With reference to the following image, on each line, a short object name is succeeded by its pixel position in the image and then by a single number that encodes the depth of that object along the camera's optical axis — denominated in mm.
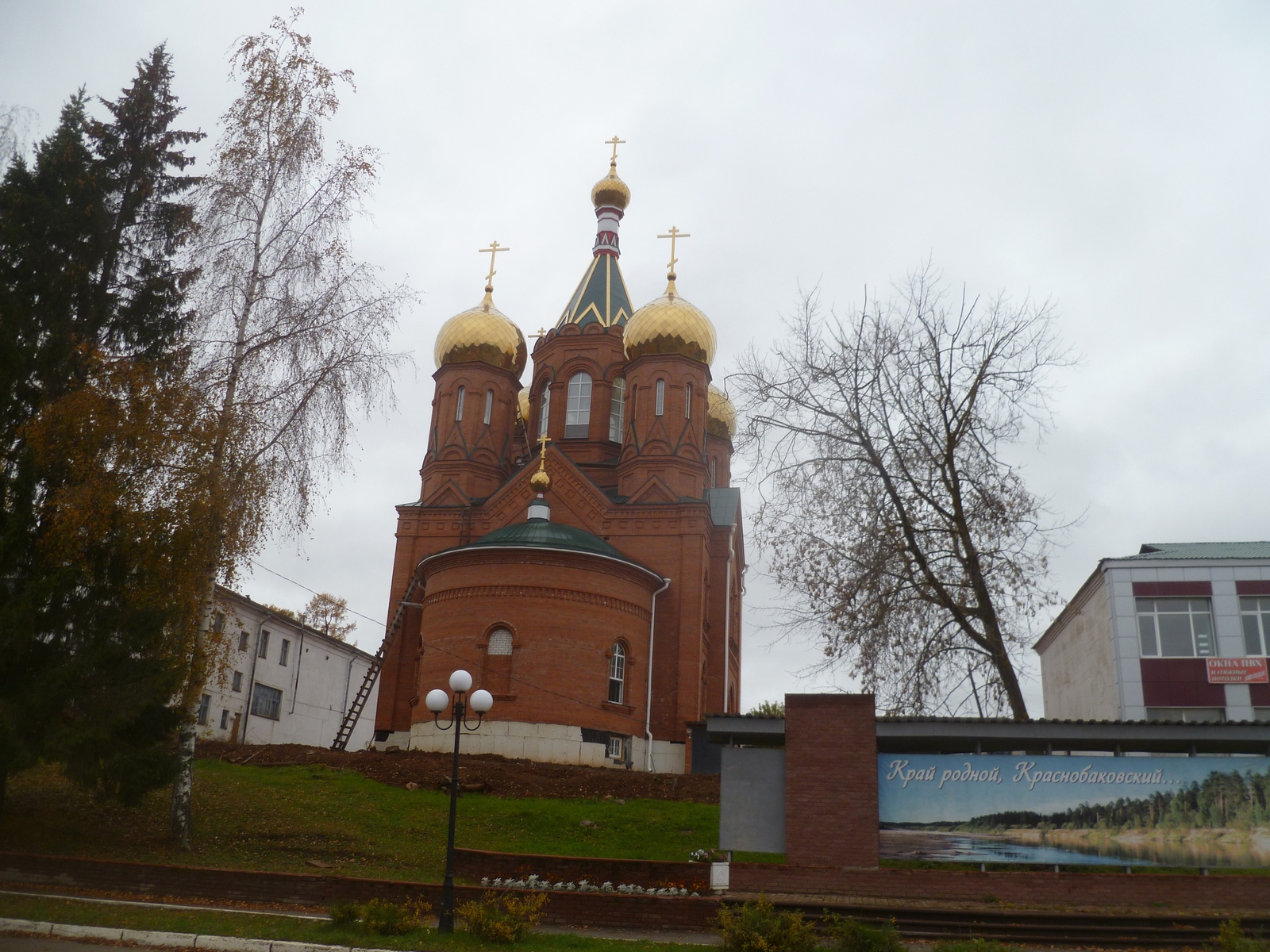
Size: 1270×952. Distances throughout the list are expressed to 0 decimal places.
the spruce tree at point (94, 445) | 12383
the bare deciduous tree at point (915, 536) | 14141
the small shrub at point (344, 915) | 10023
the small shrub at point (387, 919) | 9766
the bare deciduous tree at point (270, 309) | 14312
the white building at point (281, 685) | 29516
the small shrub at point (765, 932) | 9070
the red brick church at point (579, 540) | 22625
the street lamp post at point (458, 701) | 11382
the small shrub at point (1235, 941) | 8344
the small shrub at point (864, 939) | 8625
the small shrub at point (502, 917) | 9742
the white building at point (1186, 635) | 21422
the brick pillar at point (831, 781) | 12273
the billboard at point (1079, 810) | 11891
